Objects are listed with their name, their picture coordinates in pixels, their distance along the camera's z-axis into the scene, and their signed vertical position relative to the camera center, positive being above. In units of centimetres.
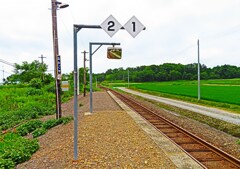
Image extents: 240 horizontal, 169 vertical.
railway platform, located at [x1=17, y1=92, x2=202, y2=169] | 604 -204
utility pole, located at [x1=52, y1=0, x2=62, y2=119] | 1285 +142
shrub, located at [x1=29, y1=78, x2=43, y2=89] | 3872 -65
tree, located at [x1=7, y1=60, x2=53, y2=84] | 5108 +165
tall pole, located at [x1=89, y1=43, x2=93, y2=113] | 1416 +140
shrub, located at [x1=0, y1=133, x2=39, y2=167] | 700 -215
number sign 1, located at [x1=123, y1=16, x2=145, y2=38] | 632 +133
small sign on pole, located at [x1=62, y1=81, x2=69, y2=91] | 1154 -30
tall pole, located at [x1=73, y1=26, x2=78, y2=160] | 605 -23
